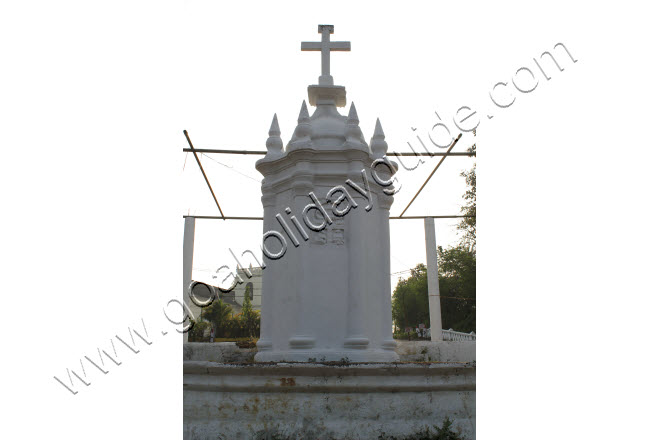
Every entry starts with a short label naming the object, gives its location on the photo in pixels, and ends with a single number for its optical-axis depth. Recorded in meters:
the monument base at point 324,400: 4.21
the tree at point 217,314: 33.34
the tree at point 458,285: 24.48
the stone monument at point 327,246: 5.82
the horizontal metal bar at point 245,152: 9.01
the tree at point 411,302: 45.86
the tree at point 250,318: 30.48
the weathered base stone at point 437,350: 7.52
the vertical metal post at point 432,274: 11.97
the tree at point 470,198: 18.25
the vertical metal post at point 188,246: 12.40
